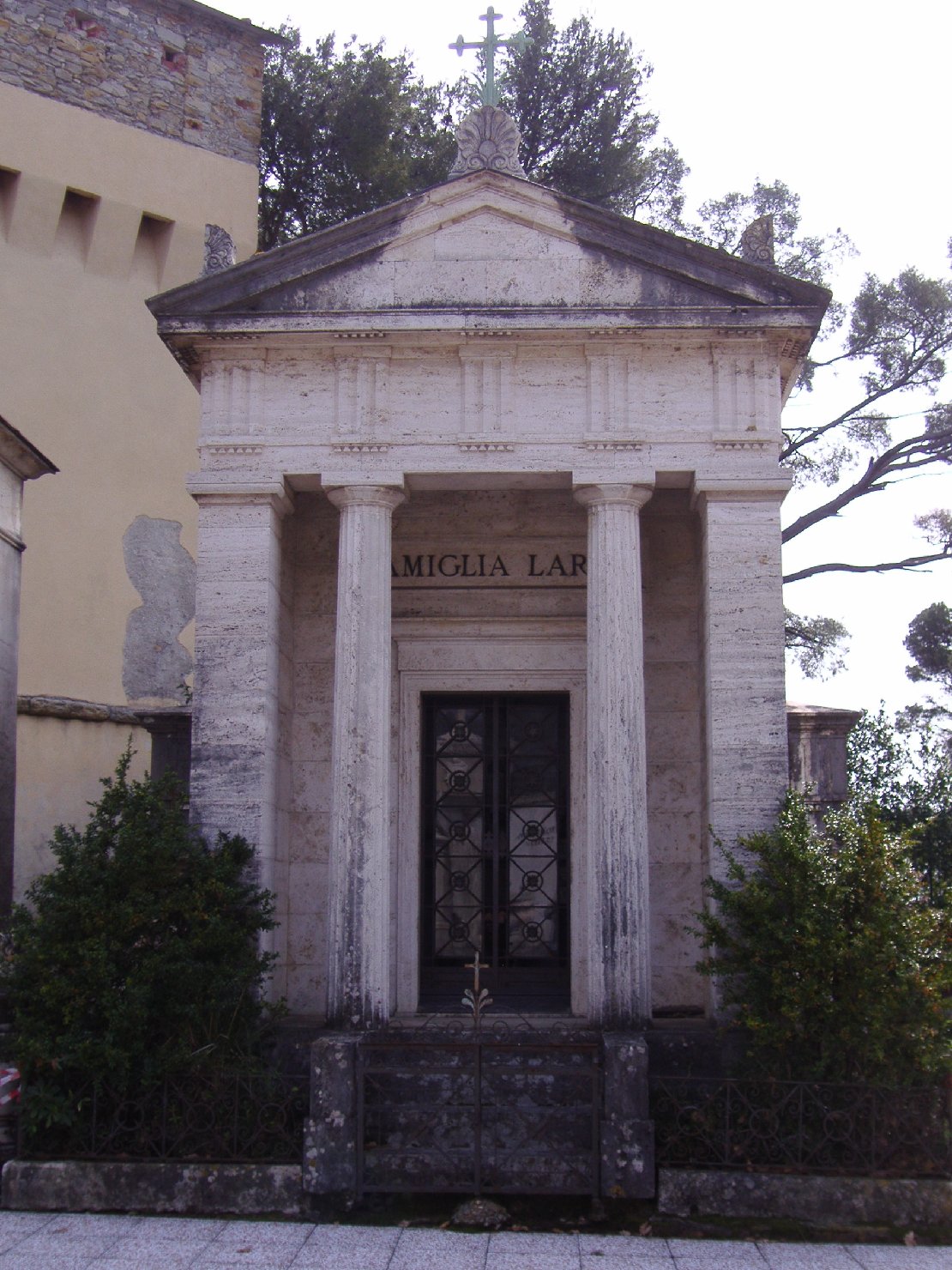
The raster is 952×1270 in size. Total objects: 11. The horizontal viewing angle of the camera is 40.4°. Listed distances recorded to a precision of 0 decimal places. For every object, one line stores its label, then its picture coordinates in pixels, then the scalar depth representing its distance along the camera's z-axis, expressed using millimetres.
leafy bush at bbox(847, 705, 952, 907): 16031
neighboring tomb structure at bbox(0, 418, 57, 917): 11203
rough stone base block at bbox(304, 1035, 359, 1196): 7078
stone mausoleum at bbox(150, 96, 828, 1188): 8828
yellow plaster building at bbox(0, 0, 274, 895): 18406
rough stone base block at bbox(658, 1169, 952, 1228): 6809
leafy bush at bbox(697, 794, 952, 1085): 7262
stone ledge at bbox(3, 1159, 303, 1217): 7055
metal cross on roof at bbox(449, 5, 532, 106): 10172
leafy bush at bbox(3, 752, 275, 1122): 7395
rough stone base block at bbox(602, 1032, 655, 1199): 7055
